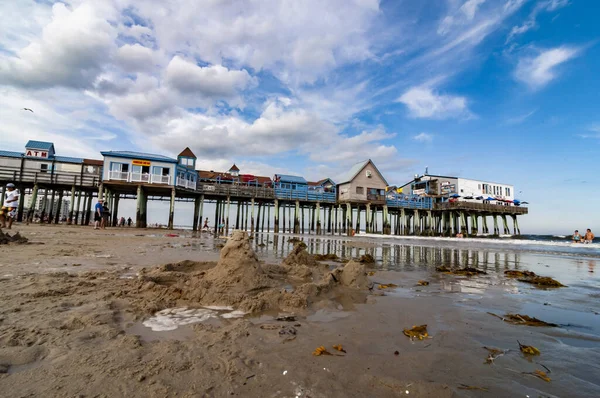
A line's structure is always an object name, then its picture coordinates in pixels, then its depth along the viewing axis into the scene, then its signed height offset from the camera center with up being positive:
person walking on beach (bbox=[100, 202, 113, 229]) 22.33 -0.29
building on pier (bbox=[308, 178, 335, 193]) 51.08 +7.69
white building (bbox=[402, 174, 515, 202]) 55.19 +8.76
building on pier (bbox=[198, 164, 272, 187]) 44.75 +7.54
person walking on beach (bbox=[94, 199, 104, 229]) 20.45 +0.69
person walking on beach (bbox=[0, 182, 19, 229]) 13.38 +0.71
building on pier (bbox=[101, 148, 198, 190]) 31.56 +6.05
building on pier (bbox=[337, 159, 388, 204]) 48.31 +7.51
